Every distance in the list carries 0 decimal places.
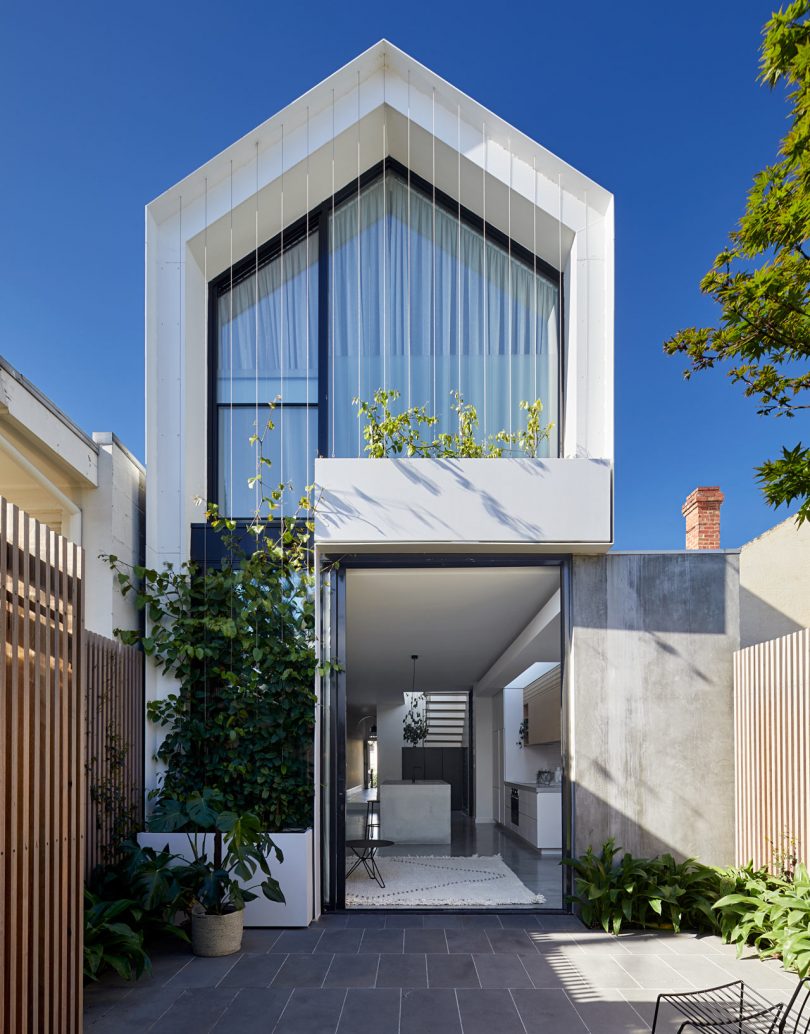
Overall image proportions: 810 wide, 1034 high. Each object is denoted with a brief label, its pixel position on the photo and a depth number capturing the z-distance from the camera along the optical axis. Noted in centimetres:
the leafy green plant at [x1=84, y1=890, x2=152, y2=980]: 563
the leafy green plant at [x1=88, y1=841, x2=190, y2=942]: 628
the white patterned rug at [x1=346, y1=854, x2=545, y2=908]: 870
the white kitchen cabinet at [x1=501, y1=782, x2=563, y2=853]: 1230
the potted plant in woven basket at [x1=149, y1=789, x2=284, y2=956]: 650
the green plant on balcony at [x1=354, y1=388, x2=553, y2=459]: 809
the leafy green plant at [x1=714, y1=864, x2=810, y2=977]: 587
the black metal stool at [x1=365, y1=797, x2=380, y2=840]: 1582
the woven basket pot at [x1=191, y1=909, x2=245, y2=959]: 649
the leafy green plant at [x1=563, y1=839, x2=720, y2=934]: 712
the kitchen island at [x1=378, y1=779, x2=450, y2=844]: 1366
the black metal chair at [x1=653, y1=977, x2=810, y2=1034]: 480
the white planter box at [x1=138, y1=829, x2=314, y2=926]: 723
